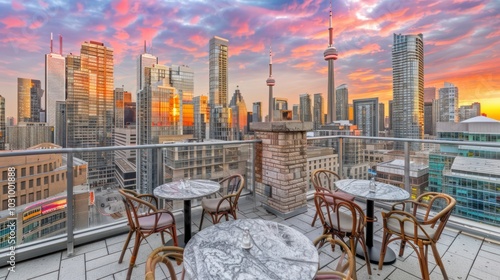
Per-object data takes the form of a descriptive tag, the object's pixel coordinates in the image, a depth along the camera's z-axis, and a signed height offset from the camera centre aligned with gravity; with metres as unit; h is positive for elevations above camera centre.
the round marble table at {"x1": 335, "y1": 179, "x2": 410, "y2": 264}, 2.34 -0.62
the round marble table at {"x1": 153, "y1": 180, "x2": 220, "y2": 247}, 2.42 -0.61
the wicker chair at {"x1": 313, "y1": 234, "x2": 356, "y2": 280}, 1.00 -0.67
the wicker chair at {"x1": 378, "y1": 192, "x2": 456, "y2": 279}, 1.95 -0.91
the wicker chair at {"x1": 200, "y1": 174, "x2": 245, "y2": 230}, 2.74 -0.88
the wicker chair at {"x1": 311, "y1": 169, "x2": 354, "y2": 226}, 2.91 -0.64
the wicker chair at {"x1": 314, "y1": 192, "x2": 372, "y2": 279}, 2.01 -0.88
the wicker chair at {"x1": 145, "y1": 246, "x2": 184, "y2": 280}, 0.90 -0.59
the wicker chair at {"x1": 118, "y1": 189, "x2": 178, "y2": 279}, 2.12 -0.89
